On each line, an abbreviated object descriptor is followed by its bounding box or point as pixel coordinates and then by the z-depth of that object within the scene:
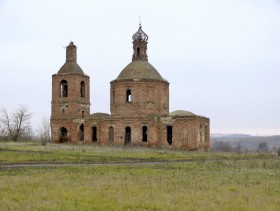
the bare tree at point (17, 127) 61.02
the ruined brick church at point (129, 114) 44.41
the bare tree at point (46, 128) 80.97
